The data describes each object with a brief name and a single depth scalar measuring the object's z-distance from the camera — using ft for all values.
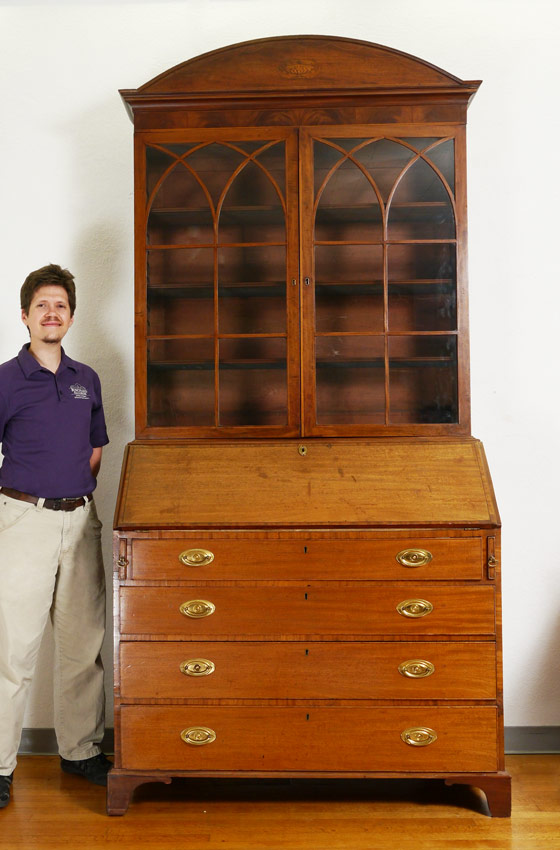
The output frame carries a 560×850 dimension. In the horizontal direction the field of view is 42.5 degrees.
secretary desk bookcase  7.23
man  7.66
